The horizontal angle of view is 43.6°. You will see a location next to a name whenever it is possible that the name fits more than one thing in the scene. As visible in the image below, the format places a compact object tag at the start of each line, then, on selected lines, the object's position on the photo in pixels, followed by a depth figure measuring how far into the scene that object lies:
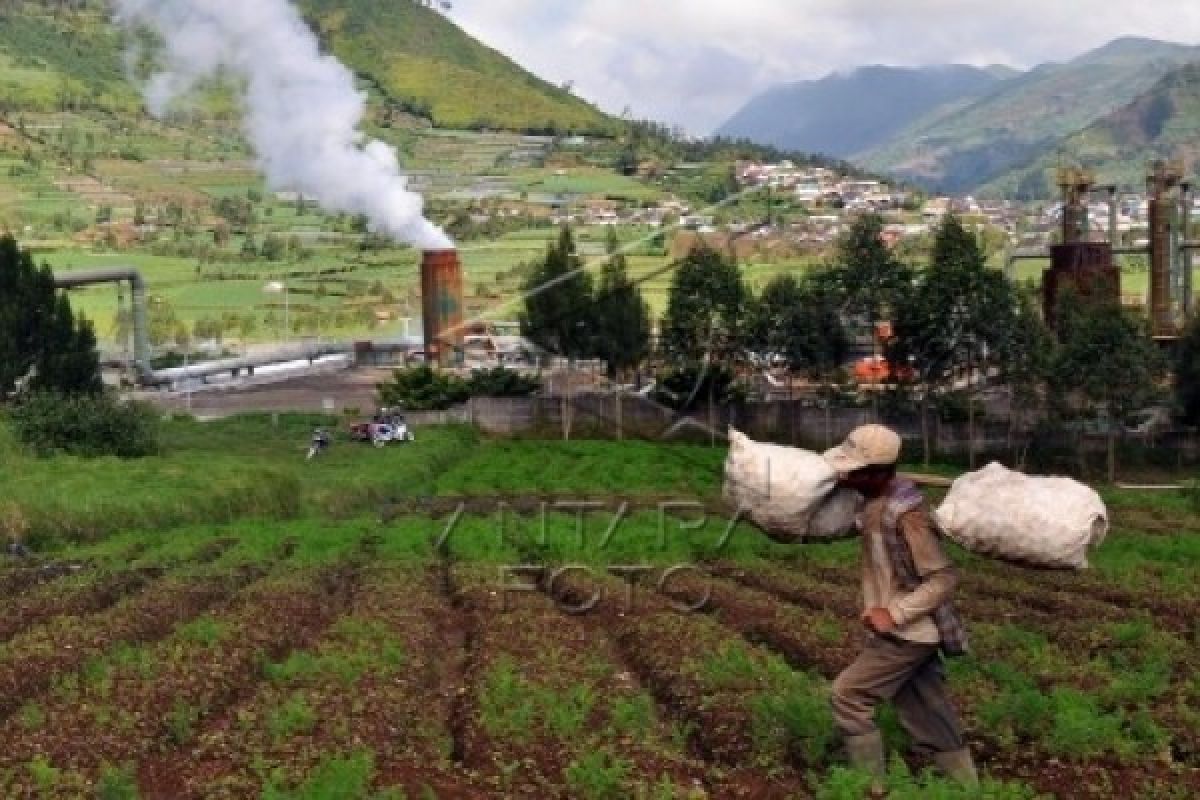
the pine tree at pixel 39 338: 64.62
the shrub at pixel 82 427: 44.72
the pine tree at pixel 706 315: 65.00
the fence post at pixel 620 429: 63.58
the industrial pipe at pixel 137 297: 90.88
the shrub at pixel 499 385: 66.62
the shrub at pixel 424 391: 67.31
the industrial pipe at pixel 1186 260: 67.88
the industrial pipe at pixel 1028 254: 82.81
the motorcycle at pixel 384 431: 58.00
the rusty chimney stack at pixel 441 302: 76.56
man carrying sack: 10.01
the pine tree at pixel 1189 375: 59.00
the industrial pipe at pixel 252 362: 95.00
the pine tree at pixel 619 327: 70.19
